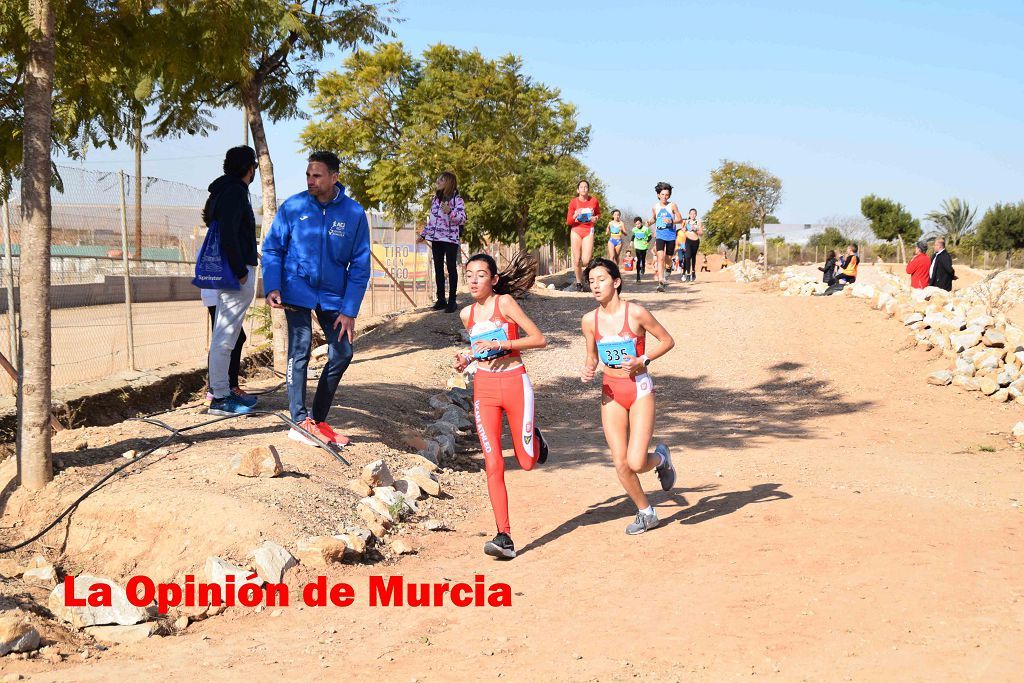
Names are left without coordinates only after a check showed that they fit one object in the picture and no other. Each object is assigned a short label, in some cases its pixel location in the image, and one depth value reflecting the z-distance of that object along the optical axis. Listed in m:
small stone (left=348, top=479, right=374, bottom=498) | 6.47
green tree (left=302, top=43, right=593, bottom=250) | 25.24
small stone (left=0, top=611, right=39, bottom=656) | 4.23
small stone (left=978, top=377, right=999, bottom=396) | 12.76
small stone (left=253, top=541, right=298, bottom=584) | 5.15
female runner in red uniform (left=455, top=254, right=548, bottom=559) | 5.76
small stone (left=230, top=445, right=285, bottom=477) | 6.30
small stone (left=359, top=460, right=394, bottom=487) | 6.59
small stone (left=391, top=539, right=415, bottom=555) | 5.84
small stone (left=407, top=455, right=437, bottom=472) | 7.62
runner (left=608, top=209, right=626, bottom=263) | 19.86
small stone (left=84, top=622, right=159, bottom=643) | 4.59
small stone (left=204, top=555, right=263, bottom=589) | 5.04
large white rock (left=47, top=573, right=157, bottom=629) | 4.72
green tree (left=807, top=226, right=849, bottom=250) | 65.04
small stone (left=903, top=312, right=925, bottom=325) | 15.17
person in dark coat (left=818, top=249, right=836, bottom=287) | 19.95
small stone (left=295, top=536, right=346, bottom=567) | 5.41
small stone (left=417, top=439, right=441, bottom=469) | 8.08
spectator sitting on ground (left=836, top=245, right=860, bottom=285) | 19.39
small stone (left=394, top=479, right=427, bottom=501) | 6.84
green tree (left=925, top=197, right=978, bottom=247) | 57.53
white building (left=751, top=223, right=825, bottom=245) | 67.31
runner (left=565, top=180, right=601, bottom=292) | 15.80
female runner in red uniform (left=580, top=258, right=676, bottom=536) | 6.02
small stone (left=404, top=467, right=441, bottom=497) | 7.00
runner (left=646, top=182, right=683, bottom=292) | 17.23
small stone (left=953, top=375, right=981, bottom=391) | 12.97
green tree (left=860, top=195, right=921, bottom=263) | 58.22
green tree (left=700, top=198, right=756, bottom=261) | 49.78
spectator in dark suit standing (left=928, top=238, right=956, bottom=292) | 16.39
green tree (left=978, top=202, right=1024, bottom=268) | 53.41
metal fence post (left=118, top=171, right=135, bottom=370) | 10.99
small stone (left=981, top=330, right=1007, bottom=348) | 13.41
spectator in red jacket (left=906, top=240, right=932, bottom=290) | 16.66
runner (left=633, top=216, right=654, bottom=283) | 21.56
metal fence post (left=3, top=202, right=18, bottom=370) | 8.66
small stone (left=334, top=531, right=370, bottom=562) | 5.56
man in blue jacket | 6.89
